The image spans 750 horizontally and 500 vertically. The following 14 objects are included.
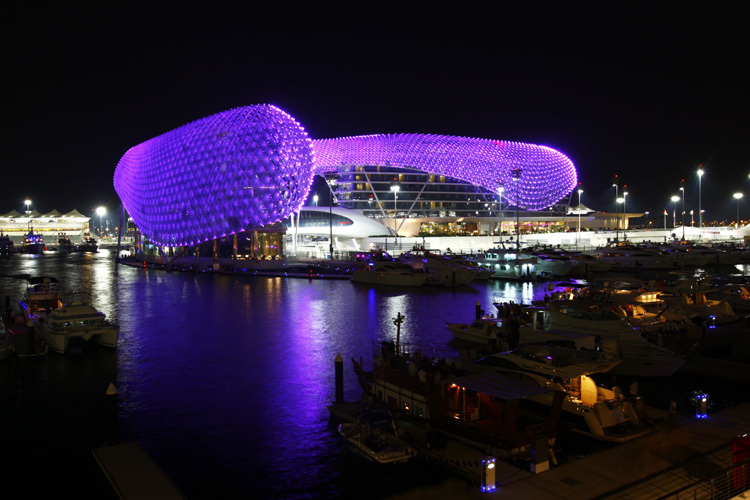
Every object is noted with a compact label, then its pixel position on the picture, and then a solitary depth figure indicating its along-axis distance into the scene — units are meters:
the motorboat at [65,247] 139.21
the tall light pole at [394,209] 94.42
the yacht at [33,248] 136.12
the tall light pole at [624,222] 100.38
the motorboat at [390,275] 49.56
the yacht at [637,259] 64.38
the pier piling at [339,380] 17.81
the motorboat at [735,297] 32.12
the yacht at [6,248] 132.09
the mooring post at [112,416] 15.08
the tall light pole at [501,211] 104.97
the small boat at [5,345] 23.73
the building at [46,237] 186.38
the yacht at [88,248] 136.93
